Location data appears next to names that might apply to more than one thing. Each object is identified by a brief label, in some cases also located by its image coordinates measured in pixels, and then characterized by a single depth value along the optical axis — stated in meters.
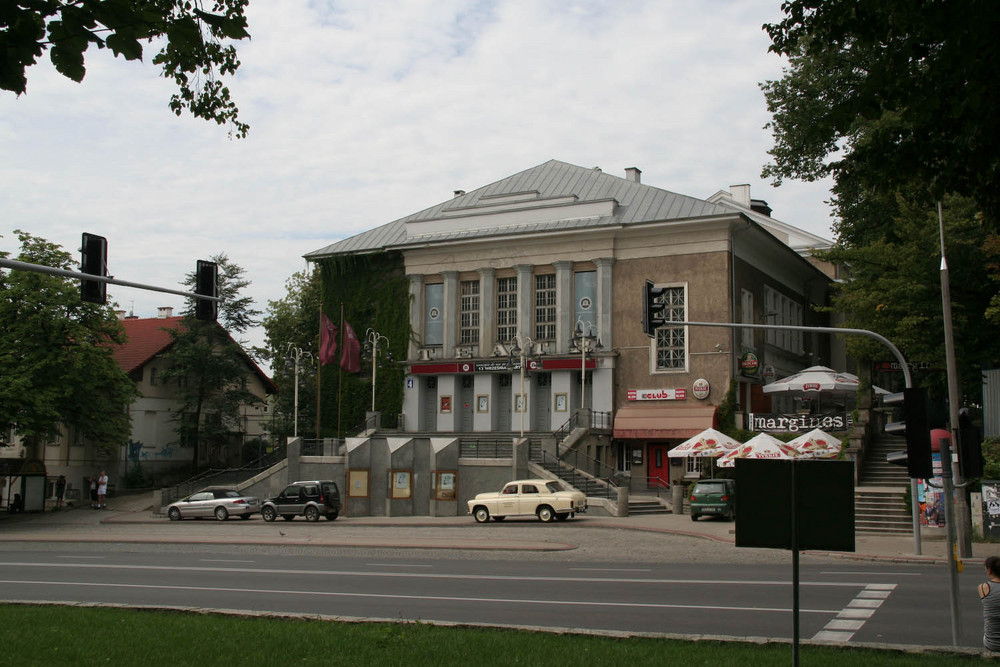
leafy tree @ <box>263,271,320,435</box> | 58.50
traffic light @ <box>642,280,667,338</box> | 23.21
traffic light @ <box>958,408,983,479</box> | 13.19
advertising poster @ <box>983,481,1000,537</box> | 26.12
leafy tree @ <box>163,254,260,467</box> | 55.56
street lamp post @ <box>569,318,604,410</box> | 47.23
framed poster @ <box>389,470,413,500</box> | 40.38
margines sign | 43.84
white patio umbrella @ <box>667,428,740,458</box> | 38.25
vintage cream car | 34.75
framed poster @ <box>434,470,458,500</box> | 40.12
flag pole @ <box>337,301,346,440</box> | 55.59
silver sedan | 40.66
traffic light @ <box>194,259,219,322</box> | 20.19
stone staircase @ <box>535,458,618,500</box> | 39.59
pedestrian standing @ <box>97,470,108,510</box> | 46.97
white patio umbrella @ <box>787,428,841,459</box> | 36.59
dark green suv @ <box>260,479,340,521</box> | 38.31
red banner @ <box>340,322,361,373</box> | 51.44
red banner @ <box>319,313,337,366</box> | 50.31
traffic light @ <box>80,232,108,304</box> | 17.30
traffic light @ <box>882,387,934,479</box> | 11.19
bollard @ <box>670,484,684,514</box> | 38.31
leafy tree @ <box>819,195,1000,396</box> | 34.50
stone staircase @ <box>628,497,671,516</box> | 38.16
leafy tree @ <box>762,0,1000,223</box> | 10.59
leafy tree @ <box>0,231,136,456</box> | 40.94
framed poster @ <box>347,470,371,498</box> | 40.69
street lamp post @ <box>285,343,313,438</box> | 48.38
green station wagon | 34.44
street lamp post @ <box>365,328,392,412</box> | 52.22
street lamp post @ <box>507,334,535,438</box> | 47.53
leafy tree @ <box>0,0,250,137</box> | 6.58
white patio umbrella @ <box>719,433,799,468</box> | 36.25
